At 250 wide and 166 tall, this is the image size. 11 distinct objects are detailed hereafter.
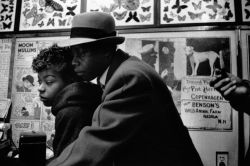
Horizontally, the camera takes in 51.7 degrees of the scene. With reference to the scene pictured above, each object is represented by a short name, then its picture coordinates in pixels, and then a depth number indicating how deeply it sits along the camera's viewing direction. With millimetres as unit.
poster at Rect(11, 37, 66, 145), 2967
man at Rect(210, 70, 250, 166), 1849
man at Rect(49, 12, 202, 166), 1273
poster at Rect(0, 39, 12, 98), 3078
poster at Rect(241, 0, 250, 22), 2676
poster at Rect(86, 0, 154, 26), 2855
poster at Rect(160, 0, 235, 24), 2705
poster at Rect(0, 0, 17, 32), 3150
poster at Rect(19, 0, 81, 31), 3012
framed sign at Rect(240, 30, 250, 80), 2623
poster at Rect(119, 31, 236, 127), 2682
